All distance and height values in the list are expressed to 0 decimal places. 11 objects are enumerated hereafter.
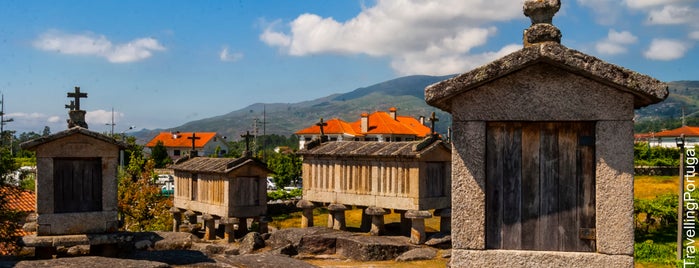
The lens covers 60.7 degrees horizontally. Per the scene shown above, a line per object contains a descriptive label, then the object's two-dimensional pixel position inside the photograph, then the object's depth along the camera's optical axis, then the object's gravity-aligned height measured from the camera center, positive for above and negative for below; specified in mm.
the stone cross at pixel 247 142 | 20516 -447
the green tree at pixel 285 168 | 47147 -3000
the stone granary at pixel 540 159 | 6066 -289
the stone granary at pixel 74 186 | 12445 -1235
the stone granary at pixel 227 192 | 19719 -2145
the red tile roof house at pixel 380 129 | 75438 +299
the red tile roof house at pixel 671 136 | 81688 -493
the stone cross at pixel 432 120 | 19012 +363
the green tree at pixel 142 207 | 24250 -3225
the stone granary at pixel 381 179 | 17188 -1497
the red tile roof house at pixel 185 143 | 94625 -2205
